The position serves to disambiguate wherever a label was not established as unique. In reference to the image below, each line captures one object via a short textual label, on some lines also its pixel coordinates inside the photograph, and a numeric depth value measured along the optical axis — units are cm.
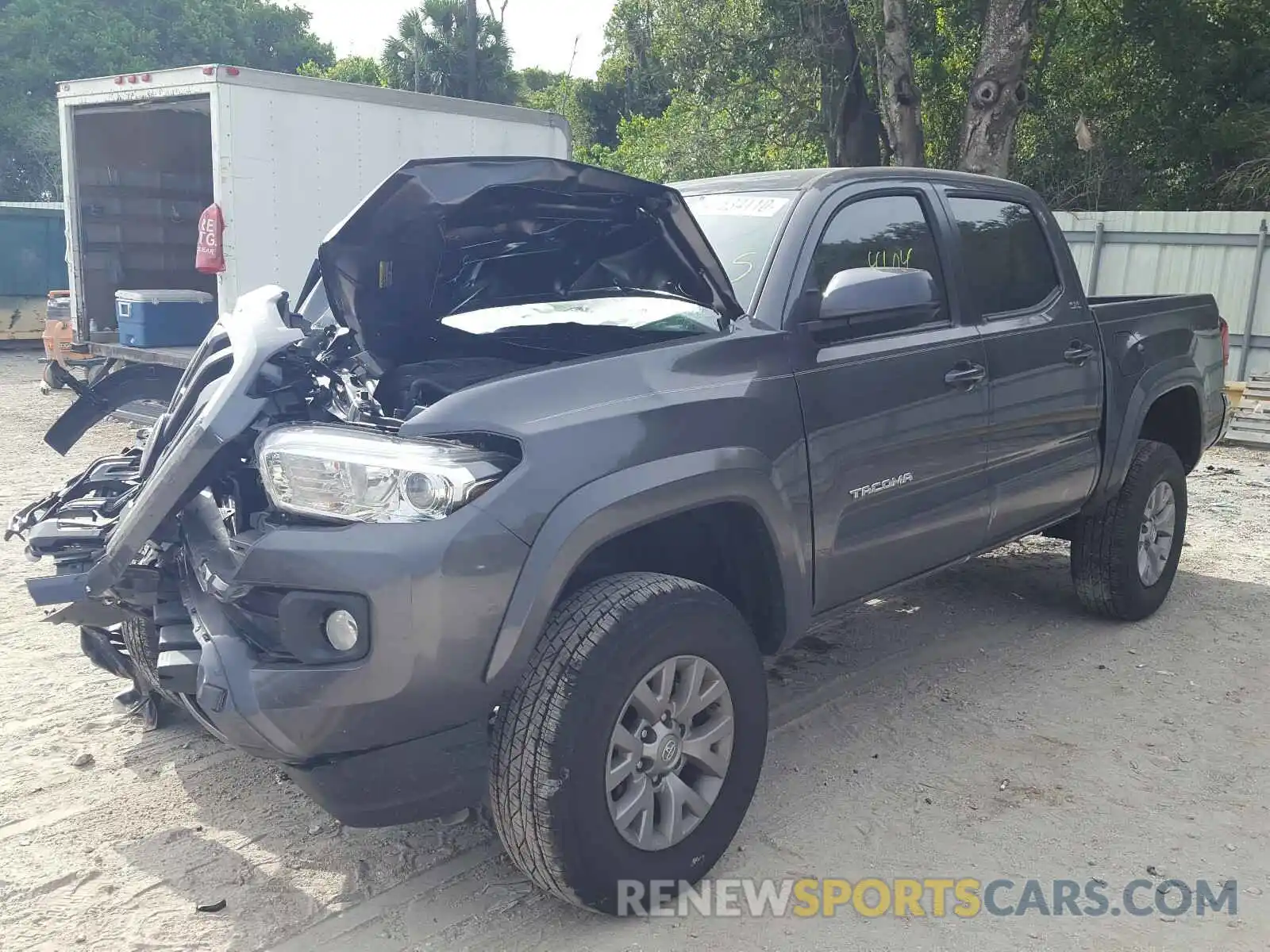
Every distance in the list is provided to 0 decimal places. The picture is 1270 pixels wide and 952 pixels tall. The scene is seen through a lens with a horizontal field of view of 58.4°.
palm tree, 3762
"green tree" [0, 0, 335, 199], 3112
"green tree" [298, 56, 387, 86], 4291
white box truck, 855
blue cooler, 965
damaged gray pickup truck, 261
